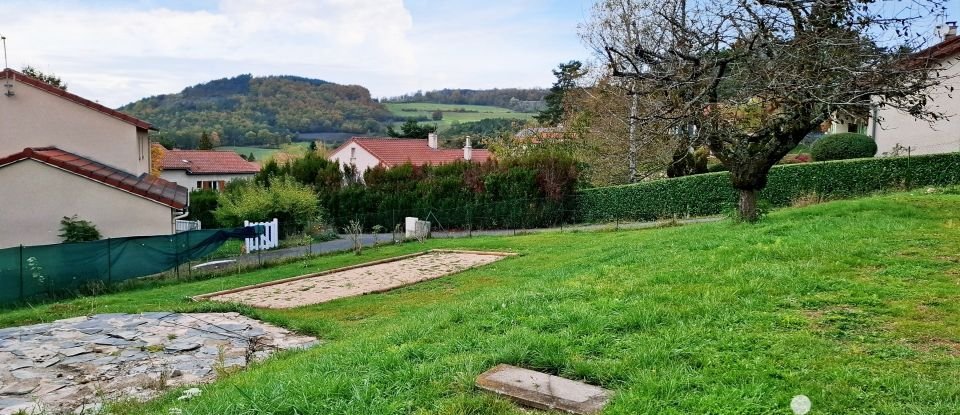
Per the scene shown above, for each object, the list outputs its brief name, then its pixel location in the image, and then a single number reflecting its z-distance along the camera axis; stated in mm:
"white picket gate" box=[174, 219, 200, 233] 28294
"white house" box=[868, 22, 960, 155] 18703
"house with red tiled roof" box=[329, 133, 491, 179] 43991
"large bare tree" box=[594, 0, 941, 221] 9990
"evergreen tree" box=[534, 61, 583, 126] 48312
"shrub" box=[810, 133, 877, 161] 20484
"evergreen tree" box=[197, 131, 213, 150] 62469
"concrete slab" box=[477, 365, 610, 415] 3330
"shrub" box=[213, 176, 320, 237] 26234
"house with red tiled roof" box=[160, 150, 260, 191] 49469
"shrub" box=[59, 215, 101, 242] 16969
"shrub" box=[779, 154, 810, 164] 25661
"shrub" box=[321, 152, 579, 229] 28281
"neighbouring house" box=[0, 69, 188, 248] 16656
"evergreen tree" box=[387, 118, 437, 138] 61184
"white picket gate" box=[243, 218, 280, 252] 23625
